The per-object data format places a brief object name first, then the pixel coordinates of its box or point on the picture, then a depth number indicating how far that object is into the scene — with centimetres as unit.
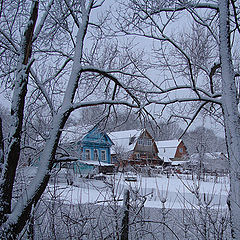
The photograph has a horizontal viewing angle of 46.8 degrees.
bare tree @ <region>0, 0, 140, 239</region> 441
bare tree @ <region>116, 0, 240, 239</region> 559
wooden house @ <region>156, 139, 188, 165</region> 5144
